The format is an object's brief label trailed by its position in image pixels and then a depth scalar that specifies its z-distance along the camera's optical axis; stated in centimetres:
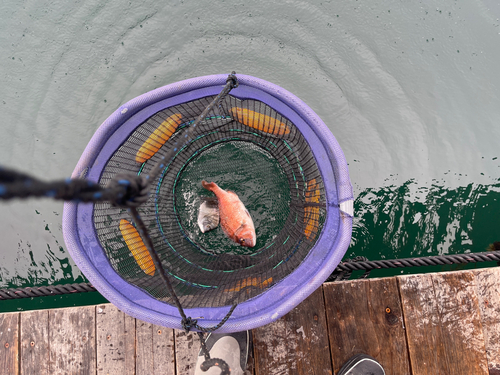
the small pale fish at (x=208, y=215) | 208
